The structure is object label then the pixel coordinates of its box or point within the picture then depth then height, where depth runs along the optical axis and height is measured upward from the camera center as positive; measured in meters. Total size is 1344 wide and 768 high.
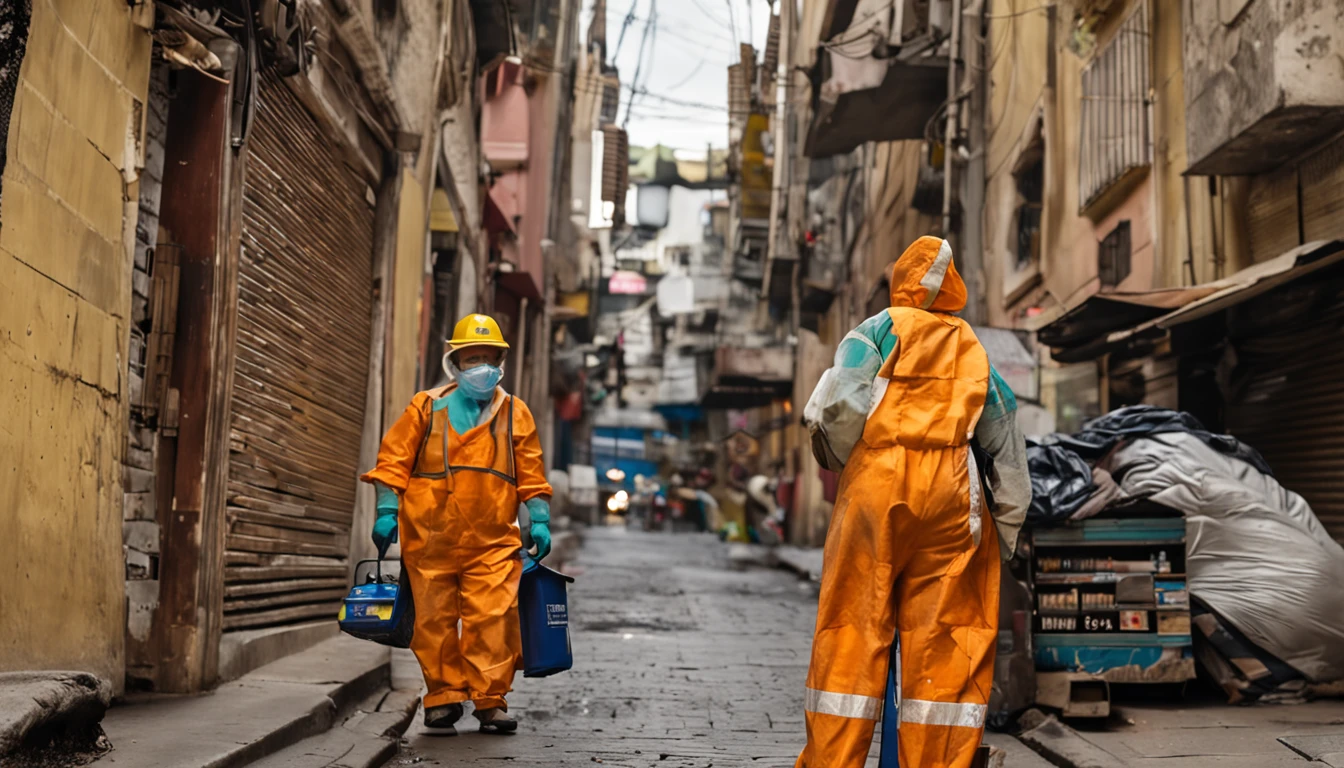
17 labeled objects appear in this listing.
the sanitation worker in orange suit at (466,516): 5.87 +0.13
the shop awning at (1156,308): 6.72 +1.56
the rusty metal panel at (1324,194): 7.68 +2.20
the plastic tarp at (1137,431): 6.79 +0.67
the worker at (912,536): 4.06 +0.06
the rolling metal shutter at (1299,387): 7.67 +1.11
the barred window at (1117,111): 10.20 +3.60
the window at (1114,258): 10.91 +2.53
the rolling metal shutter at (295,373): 6.99 +1.02
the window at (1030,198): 13.86 +3.92
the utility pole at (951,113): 14.87 +5.00
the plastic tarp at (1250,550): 6.33 +0.08
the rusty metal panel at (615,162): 32.56 +9.50
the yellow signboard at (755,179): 38.28 +10.79
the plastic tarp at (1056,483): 6.17 +0.36
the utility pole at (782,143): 29.52 +9.60
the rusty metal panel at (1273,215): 8.30 +2.26
